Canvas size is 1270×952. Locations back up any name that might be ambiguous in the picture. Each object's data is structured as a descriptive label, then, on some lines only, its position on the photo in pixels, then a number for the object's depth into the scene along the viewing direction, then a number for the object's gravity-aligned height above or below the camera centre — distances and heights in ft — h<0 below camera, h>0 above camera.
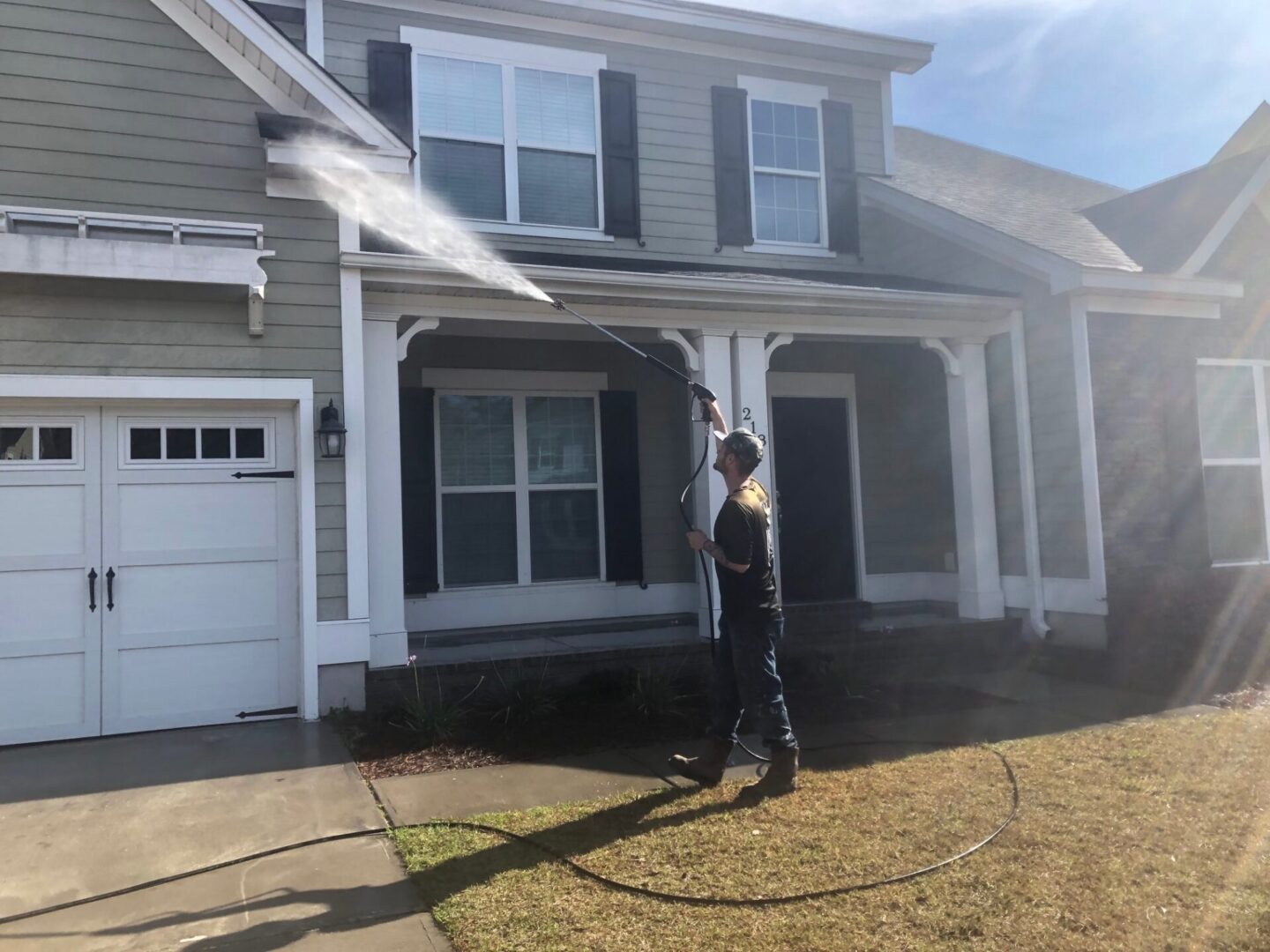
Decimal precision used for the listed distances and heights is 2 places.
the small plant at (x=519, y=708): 20.45 -4.09
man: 15.08 -1.94
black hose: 11.23 -4.53
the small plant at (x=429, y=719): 19.38 -4.07
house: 20.12 +4.63
